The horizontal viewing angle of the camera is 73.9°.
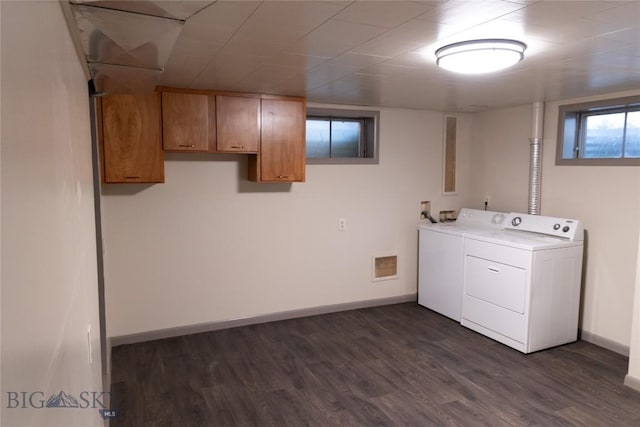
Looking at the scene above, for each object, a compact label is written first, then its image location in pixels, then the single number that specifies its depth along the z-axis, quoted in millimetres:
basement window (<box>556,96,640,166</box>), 3539
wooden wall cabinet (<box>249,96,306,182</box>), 3799
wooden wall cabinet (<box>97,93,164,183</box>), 3189
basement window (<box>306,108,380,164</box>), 4391
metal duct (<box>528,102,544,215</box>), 4113
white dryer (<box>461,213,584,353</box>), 3557
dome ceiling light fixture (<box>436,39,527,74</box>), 2178
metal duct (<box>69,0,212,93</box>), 1118
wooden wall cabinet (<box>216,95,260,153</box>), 3609
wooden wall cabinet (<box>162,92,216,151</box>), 3414
